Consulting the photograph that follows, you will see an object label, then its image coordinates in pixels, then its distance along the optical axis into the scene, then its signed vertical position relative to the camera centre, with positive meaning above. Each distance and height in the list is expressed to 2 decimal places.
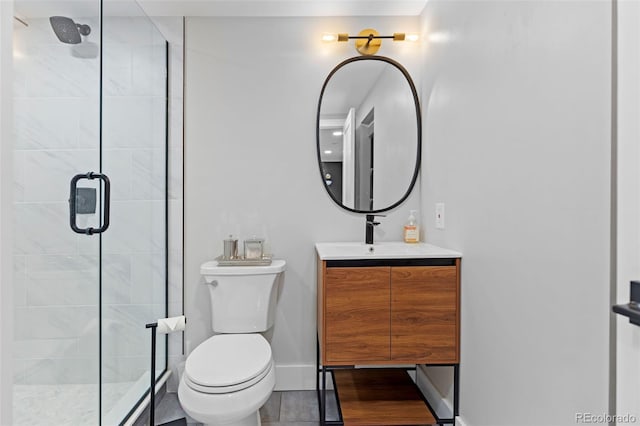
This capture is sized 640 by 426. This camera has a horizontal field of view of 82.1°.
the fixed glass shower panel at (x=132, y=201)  1.63 +0.06
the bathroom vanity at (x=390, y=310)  1.63 -0.43
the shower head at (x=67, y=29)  1.42 +0.72
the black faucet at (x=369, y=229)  2.06 -0.09
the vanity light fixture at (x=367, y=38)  2.16 +1.03
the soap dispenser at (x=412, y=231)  2.14 -0.11
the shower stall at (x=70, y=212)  1.41 -0.01
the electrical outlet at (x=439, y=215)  1.87 -0.01
